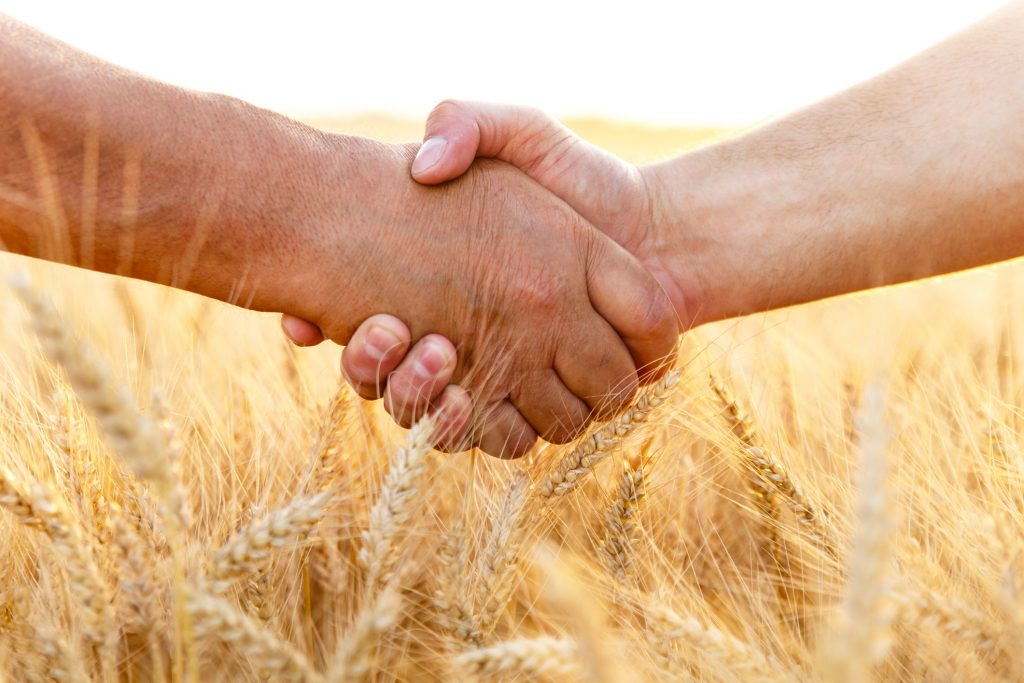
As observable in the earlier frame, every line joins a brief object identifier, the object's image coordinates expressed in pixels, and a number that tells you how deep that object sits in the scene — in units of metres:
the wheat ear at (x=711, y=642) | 0.47
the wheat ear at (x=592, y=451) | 0.59
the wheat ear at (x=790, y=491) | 0.58
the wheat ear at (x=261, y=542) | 0.48
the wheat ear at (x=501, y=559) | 0.55
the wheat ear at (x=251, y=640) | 0.41
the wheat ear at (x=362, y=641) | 0.41
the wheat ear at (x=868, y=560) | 0.28
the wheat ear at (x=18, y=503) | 0.49
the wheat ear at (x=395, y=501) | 0.52
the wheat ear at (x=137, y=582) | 0.47
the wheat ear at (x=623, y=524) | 0.58
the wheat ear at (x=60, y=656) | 0.49
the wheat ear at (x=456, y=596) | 0.54
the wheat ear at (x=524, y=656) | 0.41
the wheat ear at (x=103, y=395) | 0.37
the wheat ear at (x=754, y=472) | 0.59
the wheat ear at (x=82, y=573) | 0.46
